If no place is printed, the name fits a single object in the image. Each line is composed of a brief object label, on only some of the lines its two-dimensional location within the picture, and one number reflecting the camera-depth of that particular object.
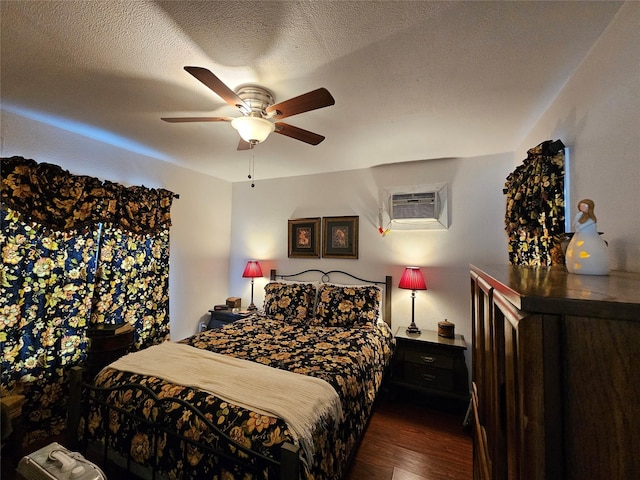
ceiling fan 1.34
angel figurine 0.87
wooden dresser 0.40
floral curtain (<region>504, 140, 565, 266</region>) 1.49
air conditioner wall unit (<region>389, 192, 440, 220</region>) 2.91
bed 1.20
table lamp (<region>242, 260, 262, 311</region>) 3.60
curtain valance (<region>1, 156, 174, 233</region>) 1.94
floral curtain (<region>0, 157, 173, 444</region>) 1.94
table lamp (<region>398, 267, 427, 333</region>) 2.74
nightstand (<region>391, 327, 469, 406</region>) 2.43
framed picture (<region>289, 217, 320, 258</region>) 3.49
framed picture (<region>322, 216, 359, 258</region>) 3.29
